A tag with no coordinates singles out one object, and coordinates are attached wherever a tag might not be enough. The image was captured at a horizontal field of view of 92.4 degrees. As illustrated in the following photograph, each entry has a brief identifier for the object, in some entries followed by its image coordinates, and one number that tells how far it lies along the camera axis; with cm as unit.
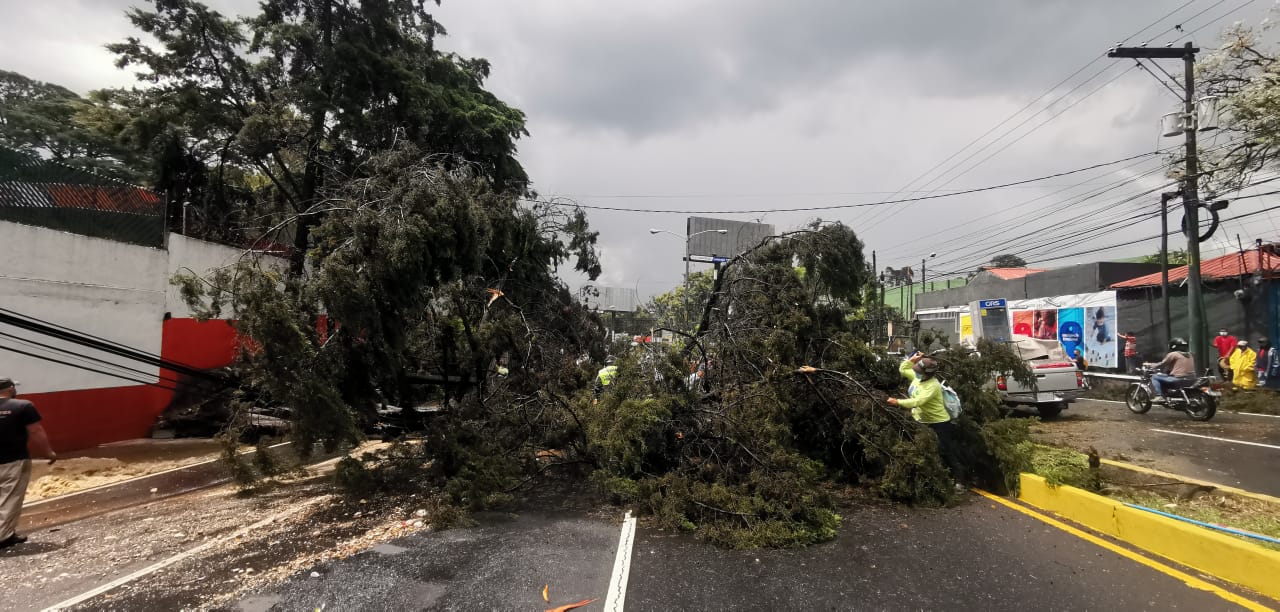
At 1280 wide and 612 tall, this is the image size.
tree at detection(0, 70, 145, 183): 2127
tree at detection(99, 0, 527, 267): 1259
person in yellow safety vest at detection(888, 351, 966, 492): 619
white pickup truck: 1138
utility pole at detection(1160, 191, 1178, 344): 1752
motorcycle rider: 1089
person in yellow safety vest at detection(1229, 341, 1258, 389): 1339
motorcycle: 1073
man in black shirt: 547
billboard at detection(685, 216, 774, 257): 3312
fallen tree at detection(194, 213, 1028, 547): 574
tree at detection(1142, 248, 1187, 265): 2850
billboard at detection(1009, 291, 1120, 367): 2083
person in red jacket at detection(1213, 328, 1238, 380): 1453
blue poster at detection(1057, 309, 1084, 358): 2202
